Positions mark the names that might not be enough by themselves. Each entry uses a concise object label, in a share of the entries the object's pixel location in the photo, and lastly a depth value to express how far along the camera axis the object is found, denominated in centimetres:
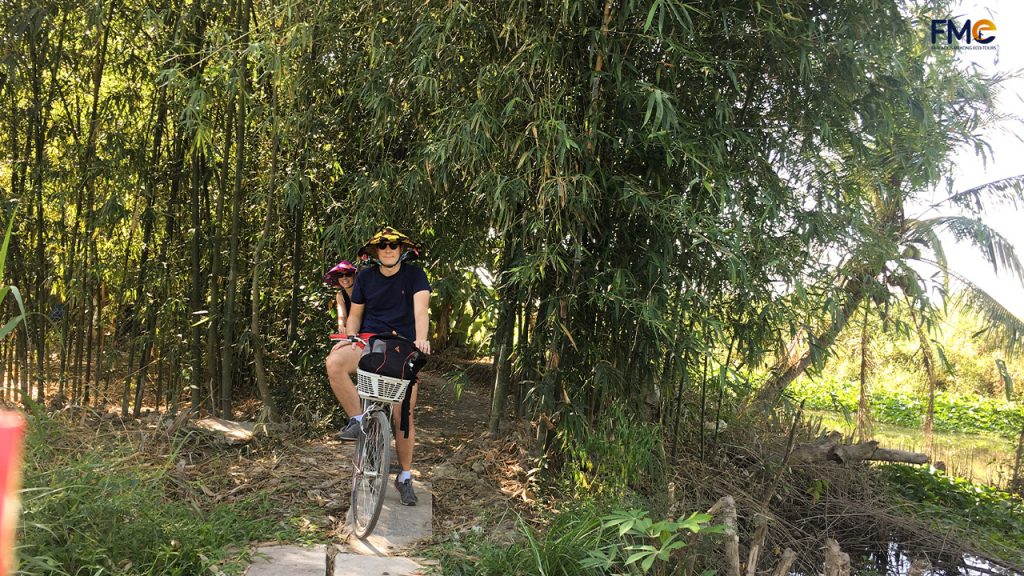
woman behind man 388
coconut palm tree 396
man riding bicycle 364
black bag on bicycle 343
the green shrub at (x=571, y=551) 298
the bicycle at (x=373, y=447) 343
